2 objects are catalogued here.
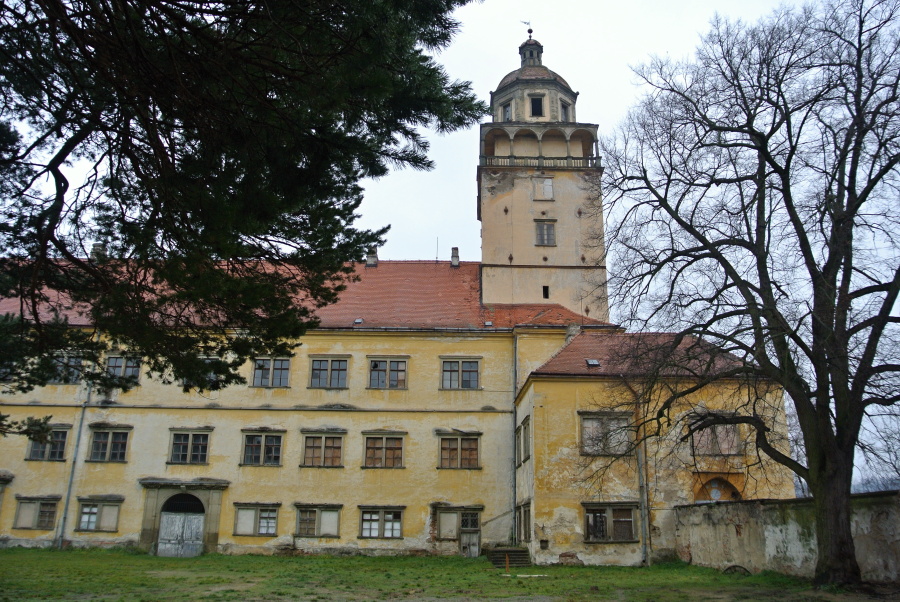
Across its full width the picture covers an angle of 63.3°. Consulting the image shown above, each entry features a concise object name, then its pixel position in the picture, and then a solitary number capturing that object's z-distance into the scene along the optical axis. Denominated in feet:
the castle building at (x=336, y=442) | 82.84
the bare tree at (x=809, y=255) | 39.19
